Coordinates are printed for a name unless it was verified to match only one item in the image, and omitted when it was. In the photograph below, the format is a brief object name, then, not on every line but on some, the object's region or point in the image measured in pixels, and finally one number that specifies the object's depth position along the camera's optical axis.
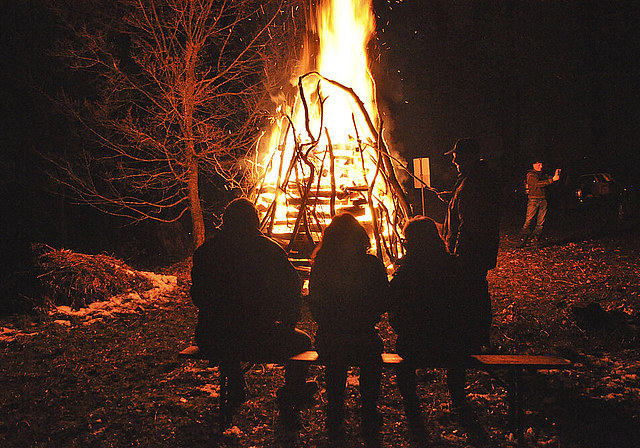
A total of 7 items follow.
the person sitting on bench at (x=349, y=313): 3.83
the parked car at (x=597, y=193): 15.11
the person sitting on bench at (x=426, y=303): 3.85
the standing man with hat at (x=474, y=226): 4.21
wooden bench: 3.71
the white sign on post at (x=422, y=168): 9.91
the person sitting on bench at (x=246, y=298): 3.96
